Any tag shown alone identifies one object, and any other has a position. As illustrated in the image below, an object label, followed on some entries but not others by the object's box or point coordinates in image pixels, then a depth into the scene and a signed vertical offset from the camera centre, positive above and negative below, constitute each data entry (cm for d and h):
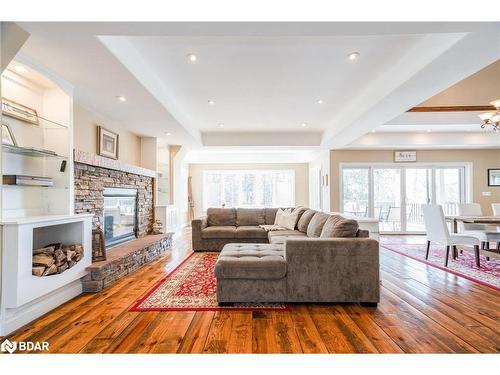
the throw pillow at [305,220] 425 -46
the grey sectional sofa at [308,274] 244 -77
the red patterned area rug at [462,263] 327 -108
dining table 389 -43
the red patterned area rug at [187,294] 241 -107
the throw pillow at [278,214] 531 -45
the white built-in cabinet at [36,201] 203 -9
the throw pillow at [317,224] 340 -44
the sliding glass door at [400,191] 702 +2
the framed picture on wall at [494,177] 685 +38
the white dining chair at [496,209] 507 -34
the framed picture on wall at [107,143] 389 +77
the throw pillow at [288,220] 466 -52
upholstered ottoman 244 -83
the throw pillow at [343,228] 261 -37
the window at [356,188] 711 +10
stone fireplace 323 -4
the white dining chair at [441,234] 376 -64
